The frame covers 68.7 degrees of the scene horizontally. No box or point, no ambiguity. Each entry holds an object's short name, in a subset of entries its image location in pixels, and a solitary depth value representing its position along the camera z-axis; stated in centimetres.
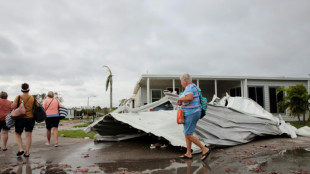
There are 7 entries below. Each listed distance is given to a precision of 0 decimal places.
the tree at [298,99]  1339
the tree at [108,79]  2885
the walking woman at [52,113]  644
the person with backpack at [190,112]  424
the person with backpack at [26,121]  512
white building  1722
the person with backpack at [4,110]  589
